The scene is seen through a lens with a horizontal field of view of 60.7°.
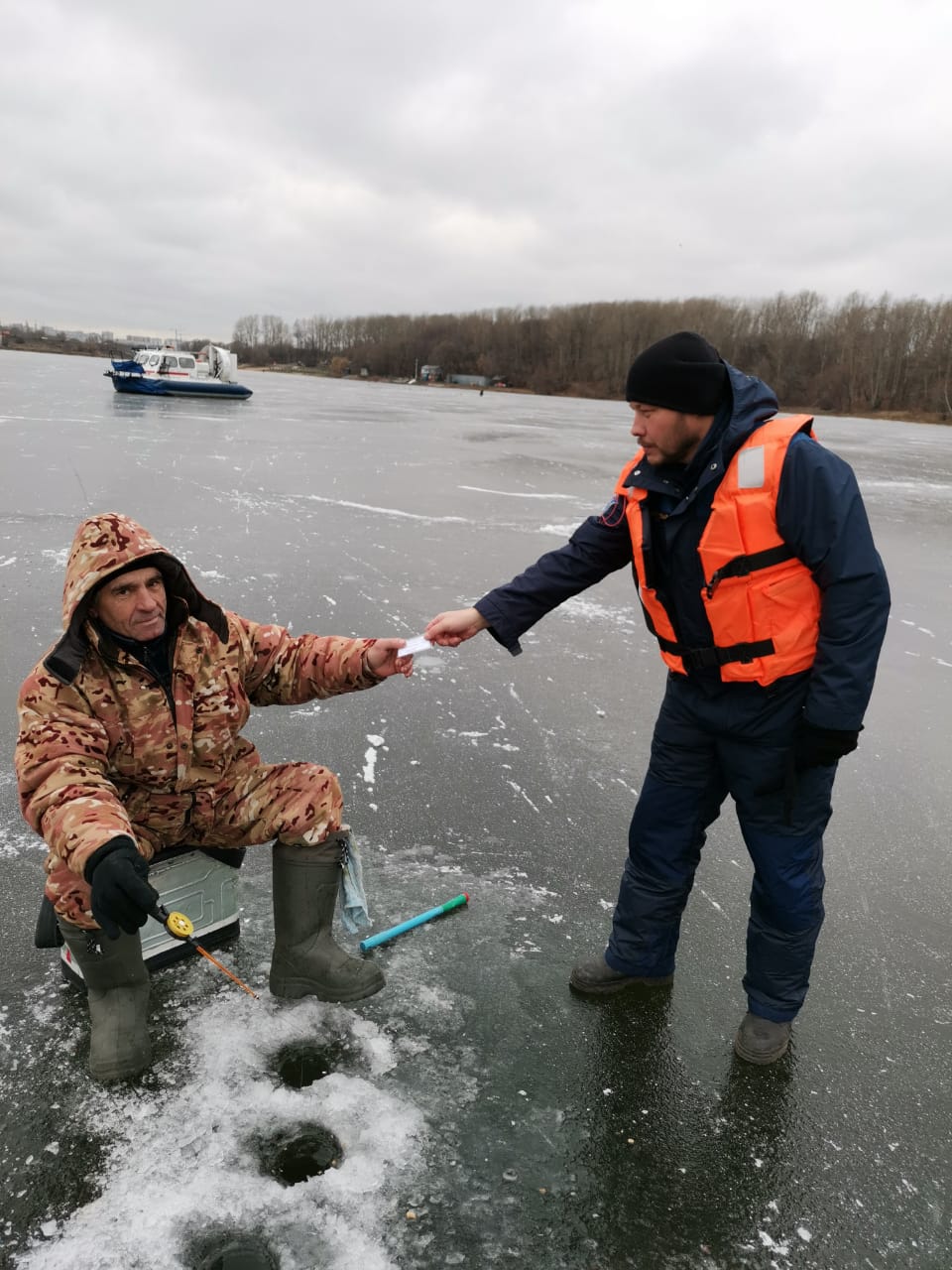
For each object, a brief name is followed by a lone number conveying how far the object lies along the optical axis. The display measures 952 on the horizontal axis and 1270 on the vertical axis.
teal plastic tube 2.67
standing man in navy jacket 1.97
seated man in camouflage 1.98
